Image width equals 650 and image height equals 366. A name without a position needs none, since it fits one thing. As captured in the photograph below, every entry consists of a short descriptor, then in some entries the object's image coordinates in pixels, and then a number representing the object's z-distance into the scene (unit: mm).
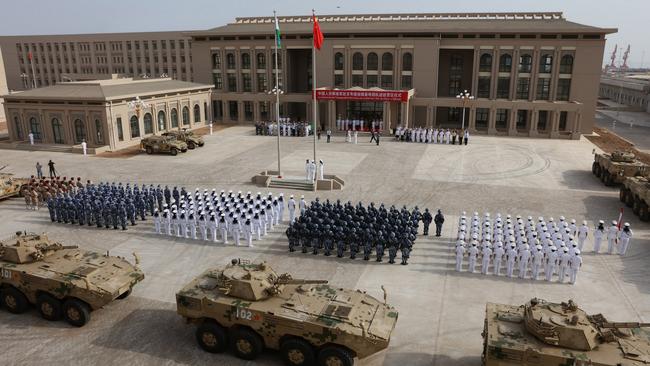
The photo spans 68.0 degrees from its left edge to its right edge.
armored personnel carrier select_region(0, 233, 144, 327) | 12273
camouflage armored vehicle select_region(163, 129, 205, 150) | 36094
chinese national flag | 25636
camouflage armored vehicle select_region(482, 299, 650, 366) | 9062
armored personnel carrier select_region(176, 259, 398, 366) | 10266
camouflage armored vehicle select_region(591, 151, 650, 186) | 24922
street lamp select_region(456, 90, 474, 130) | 42344
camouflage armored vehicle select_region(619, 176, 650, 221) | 20656
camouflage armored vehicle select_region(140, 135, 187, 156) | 34094
